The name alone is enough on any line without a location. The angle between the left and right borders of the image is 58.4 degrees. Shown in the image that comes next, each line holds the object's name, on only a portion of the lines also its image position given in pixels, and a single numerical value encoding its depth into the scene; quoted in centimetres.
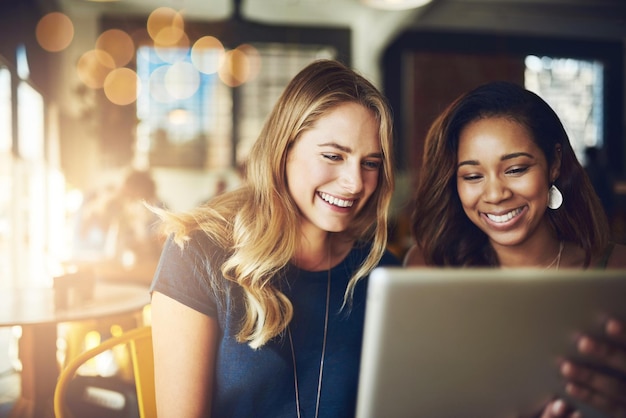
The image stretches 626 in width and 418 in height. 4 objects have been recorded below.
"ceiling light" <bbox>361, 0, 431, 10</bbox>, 405
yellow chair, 134
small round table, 207
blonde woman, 114
